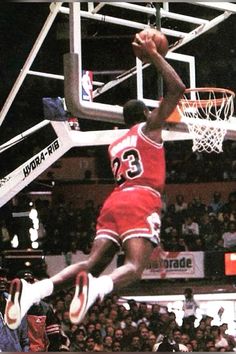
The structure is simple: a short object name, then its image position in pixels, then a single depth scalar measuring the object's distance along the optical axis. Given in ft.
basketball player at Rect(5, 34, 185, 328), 21.47
